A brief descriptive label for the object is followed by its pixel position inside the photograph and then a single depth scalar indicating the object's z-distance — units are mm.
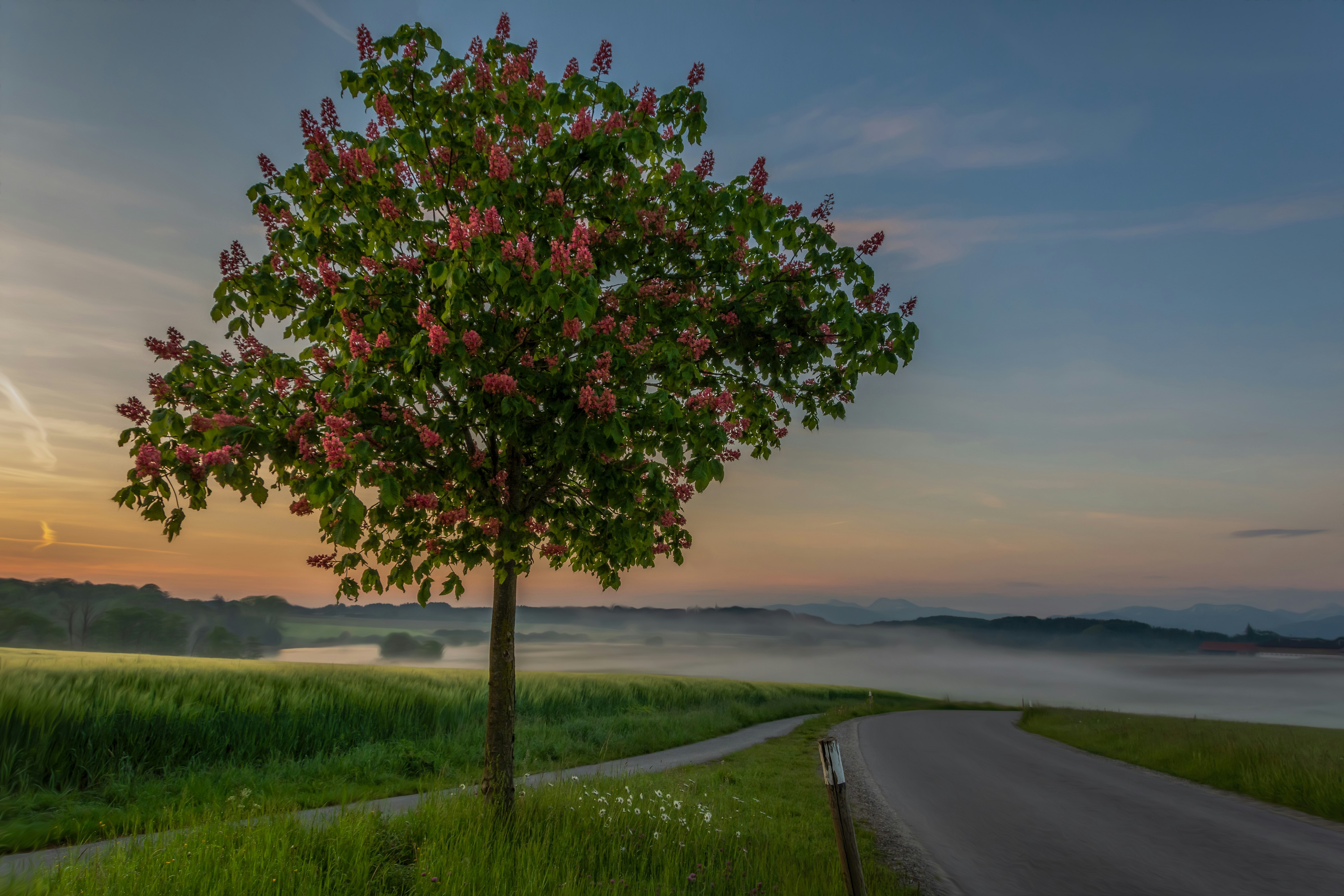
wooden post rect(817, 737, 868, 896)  6156
